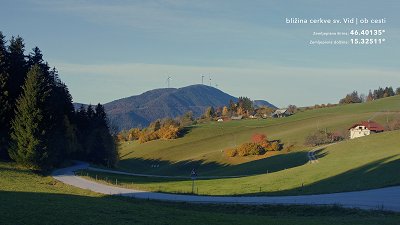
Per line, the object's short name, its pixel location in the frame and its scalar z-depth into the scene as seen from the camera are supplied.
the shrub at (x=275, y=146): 119.12
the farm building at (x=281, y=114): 193.61
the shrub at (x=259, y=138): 125.72
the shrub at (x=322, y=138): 115.94
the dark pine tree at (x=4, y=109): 62.47
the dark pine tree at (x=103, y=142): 98.11
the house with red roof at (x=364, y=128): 119.69
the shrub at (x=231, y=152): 121.69
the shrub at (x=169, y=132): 167.00
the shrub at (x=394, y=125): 117.45
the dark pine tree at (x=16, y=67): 67.62
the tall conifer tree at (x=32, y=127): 56.34
